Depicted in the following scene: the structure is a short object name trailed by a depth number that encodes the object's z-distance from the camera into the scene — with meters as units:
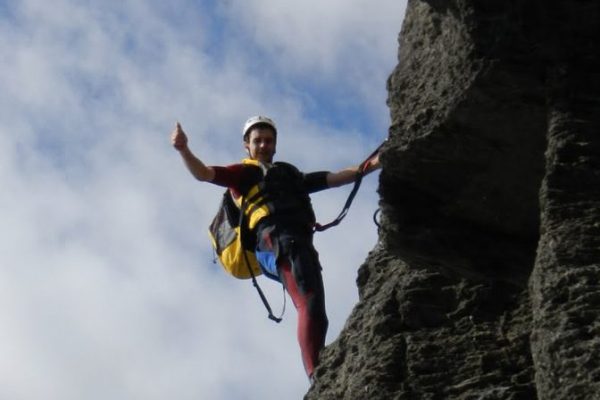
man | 18.70
